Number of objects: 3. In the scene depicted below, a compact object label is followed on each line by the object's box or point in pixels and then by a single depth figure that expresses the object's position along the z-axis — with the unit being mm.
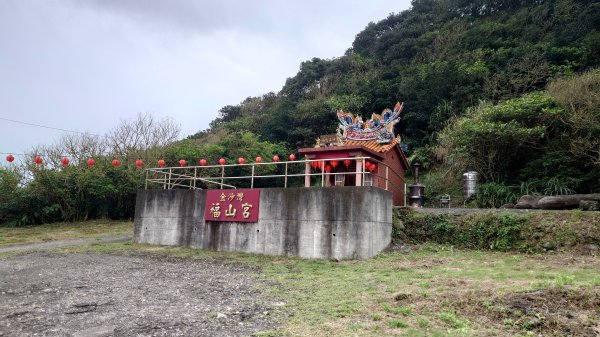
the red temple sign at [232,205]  12352
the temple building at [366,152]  13688
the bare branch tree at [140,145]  23469
